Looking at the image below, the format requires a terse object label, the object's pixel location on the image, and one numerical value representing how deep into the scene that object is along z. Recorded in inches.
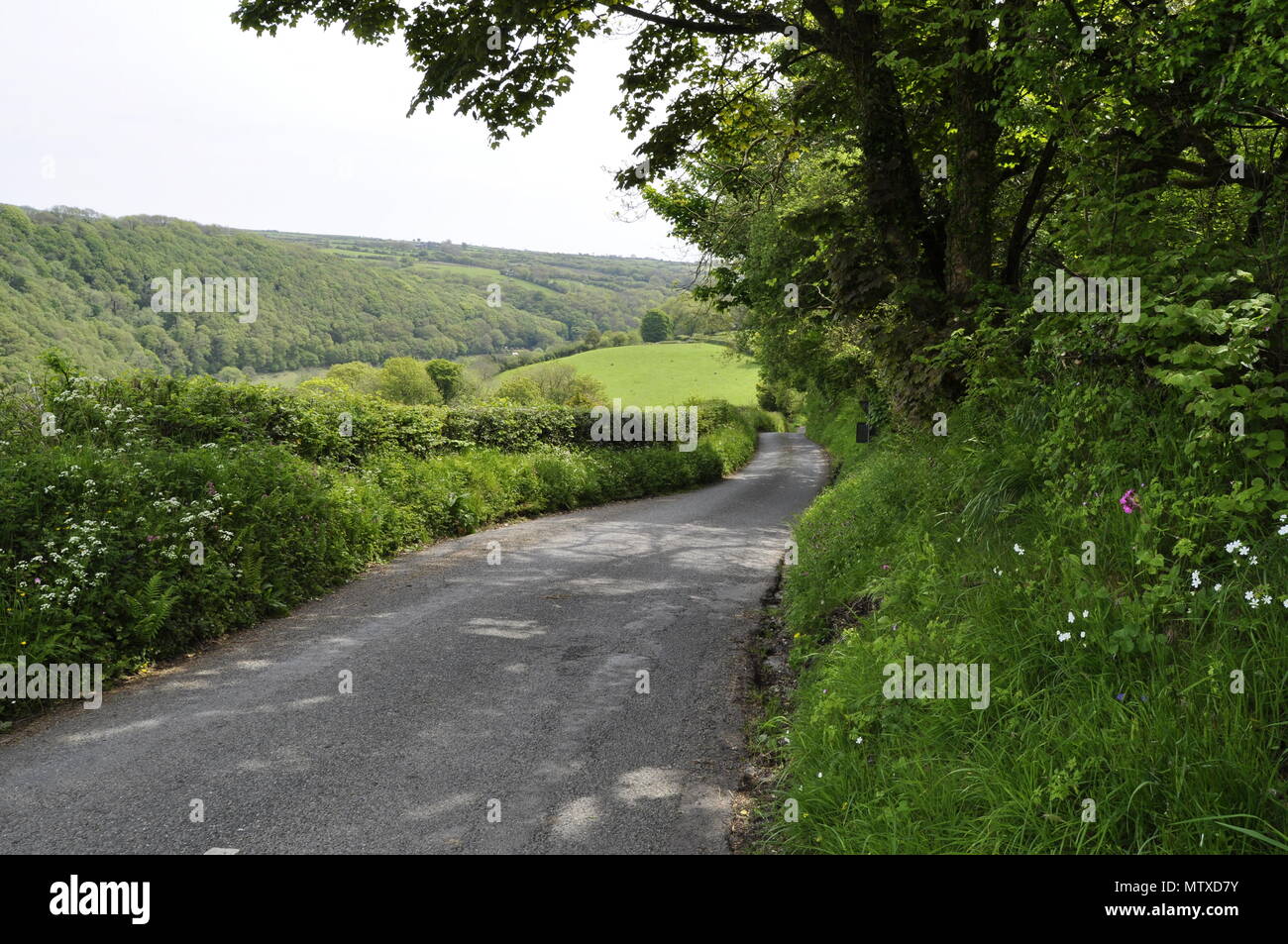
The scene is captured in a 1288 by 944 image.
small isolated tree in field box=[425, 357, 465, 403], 2353.6
